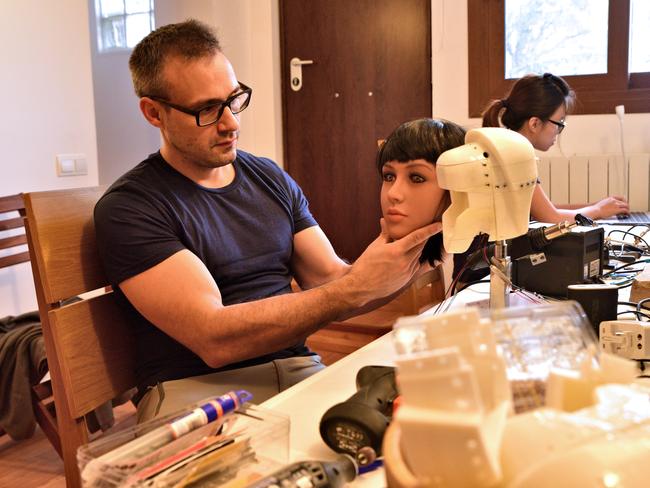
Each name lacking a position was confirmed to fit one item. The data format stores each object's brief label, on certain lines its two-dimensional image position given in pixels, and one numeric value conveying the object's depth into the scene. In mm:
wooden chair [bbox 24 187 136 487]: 1235
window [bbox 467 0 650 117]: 3732
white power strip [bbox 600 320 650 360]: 1087
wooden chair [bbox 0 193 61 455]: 2344
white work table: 832
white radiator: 3559
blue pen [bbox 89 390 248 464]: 663
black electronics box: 1523
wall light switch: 3084
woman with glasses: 2869
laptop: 2658
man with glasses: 1293
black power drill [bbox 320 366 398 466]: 777
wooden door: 4188
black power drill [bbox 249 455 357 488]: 665
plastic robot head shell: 1062
